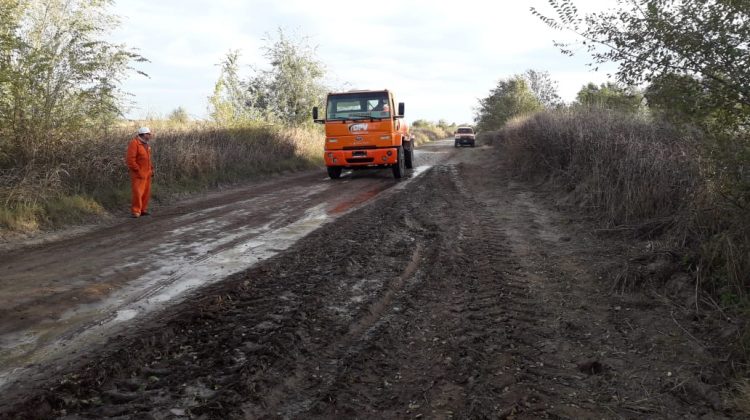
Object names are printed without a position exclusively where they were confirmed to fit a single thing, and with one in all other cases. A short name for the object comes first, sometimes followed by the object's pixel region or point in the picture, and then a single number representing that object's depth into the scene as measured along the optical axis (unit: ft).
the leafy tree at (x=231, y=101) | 59.62
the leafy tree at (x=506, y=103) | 123.95
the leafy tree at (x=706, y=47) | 12.55
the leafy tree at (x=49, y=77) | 27.17
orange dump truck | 45.21
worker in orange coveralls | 28.73
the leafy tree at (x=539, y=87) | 116.55
